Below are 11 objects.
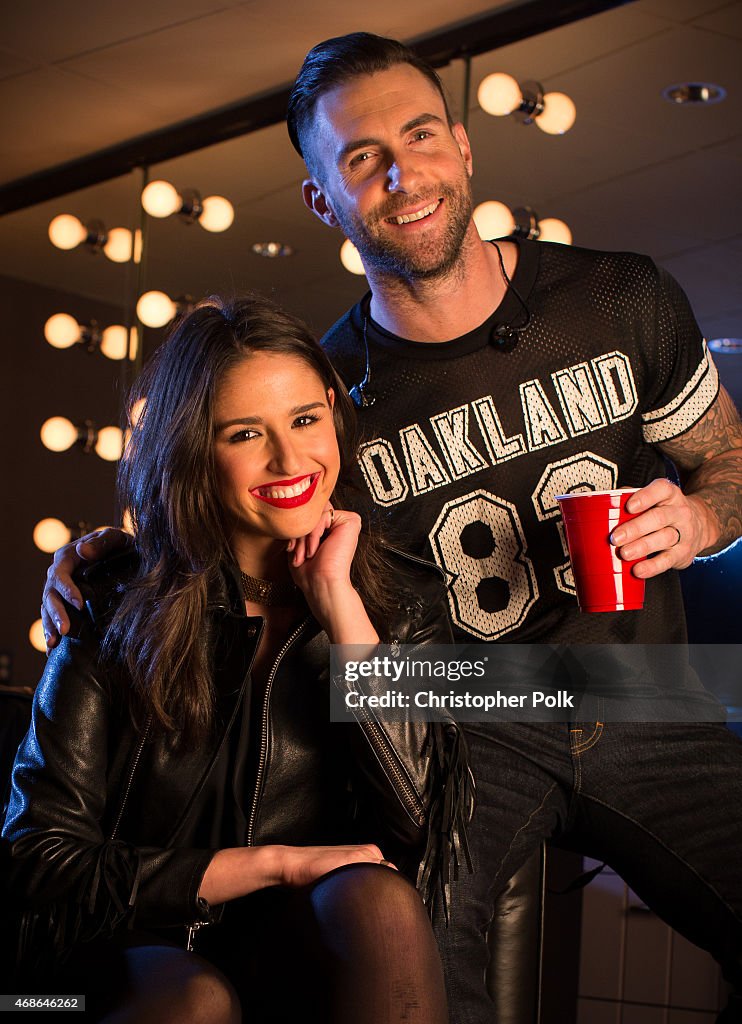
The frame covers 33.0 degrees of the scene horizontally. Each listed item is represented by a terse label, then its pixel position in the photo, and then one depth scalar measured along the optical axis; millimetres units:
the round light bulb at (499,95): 3211
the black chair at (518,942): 2096
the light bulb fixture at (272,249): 3607
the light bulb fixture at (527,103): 3137
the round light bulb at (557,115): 3125
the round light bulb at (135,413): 1933
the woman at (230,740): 1453
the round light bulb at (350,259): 3307
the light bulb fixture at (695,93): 2936
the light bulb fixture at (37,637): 4113
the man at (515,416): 1820
